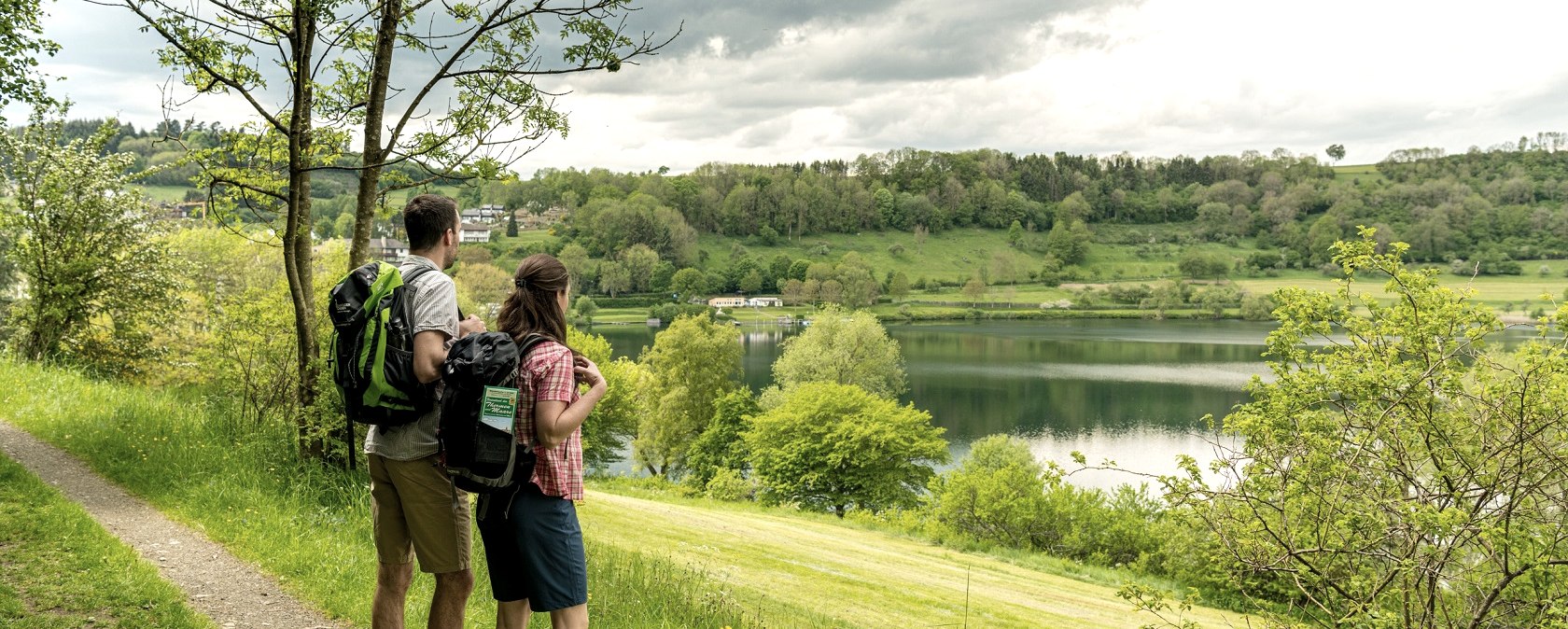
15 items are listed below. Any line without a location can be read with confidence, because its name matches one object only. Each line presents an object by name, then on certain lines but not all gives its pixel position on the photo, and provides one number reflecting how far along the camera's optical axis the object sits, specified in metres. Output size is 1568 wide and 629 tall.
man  3.21
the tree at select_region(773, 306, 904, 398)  48.69
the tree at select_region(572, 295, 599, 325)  108.41
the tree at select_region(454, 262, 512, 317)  72.00
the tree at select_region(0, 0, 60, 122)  7.61
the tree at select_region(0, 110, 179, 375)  13.50
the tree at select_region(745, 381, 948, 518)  34.16
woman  3.06
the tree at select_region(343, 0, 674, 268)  6.25
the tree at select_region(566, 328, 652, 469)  41.38
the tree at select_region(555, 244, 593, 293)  124.00
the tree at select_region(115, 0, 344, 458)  6.10
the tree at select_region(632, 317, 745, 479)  42.16
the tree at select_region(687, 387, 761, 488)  39.81
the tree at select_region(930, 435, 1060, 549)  28.12
